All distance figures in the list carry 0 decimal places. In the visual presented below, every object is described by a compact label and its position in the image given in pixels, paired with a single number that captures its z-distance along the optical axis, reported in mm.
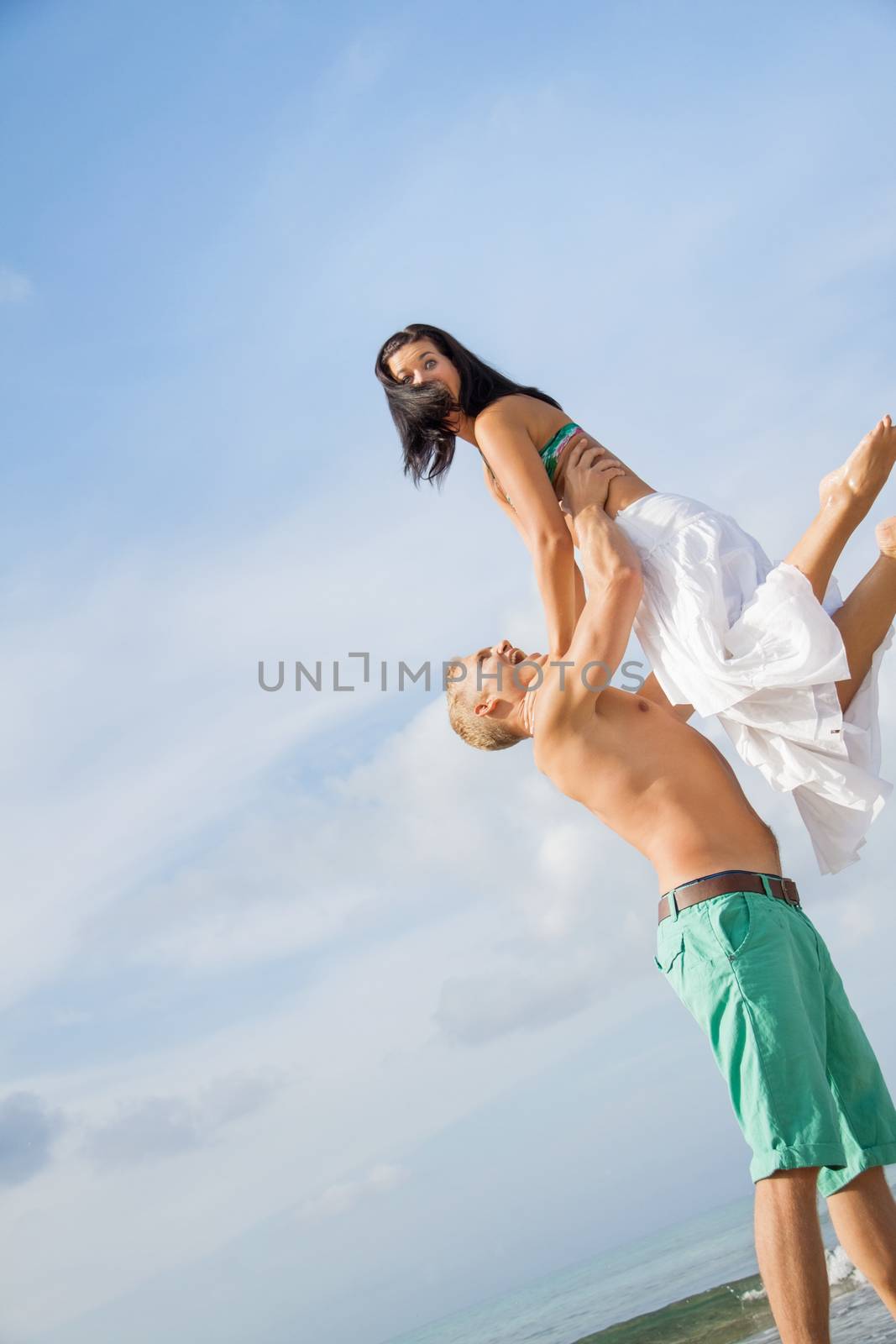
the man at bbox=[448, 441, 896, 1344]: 2771
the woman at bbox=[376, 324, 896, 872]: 3160
